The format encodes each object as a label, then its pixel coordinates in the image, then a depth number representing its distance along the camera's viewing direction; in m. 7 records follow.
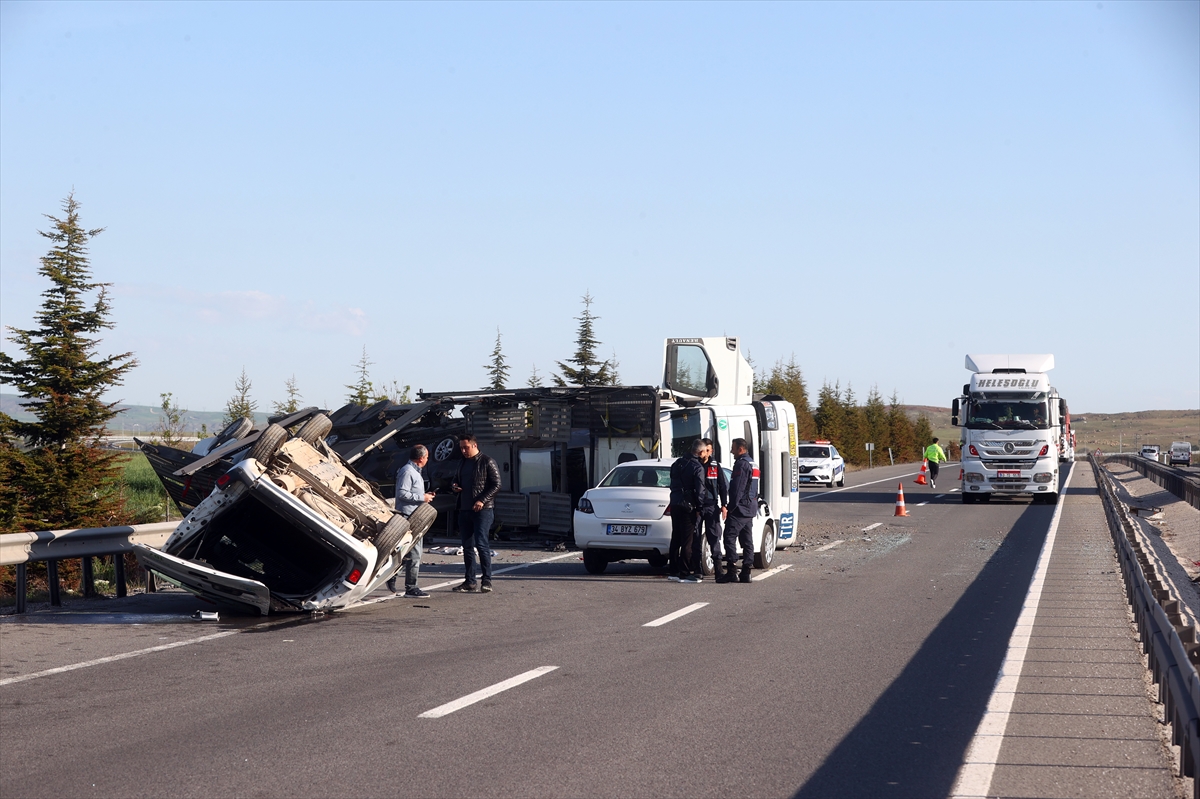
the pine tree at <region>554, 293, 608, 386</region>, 57.81
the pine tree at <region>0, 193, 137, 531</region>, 31.53
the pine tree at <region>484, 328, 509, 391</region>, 59.22
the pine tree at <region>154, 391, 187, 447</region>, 43.88
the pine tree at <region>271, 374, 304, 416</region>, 47.06
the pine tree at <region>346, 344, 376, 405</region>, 49.72
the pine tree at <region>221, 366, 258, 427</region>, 49.44
